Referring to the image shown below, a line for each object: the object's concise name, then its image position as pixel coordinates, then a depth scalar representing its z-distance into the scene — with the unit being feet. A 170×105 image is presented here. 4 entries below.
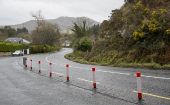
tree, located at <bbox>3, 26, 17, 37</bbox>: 539.45
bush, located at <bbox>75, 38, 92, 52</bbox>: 198.80
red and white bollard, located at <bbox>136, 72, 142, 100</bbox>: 35.72
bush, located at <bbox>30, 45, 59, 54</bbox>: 333.42
